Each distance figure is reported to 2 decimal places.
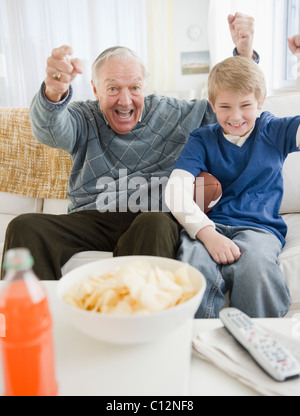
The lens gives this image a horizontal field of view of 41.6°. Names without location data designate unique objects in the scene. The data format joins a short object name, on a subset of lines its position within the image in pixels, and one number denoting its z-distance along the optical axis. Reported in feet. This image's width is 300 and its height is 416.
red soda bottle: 1.67
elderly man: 4.85
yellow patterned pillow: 6.29
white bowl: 1.92
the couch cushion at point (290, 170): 5.32
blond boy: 3.78
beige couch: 6.23
